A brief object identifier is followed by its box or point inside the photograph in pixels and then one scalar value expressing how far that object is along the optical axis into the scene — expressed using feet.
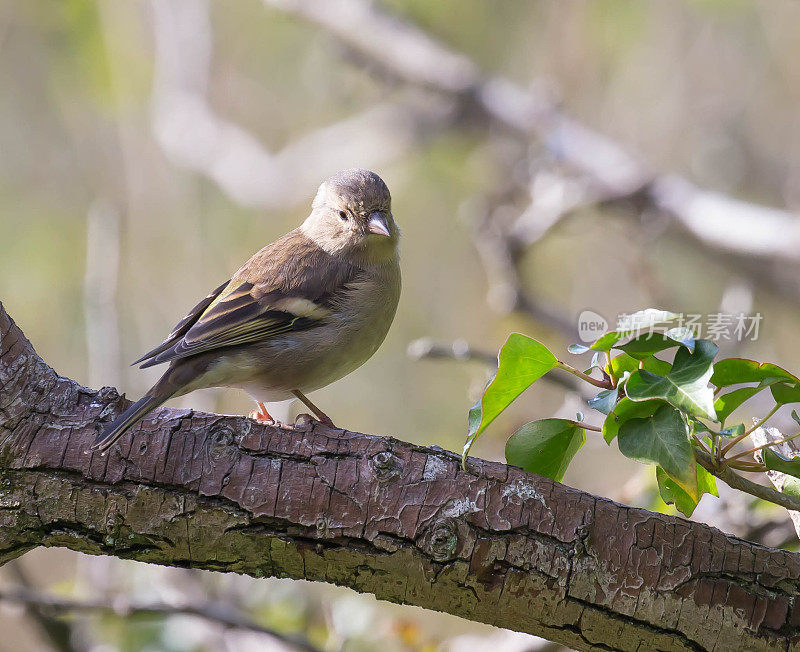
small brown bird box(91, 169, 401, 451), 23.97
